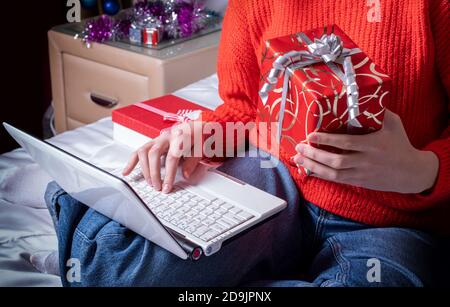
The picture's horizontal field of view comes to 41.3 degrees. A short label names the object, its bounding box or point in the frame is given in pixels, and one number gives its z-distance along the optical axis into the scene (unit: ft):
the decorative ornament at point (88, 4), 6.61
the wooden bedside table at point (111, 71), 5.78
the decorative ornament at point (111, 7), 6.47
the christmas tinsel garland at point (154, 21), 6.07
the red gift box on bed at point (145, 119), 4.06
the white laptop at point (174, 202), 2.31
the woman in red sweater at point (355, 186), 2.52
